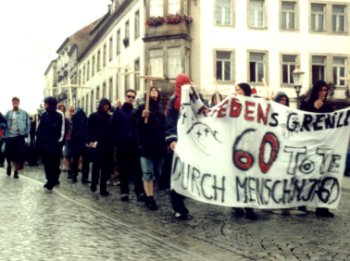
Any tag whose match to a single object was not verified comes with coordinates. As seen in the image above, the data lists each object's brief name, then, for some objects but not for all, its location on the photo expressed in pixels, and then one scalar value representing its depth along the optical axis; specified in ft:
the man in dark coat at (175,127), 26.66
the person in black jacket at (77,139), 45.09
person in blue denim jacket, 45.91
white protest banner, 25.99
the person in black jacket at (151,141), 29.09
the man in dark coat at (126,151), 32.86
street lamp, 62.24
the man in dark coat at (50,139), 37.35
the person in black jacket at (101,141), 35.68
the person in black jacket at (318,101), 29.09
